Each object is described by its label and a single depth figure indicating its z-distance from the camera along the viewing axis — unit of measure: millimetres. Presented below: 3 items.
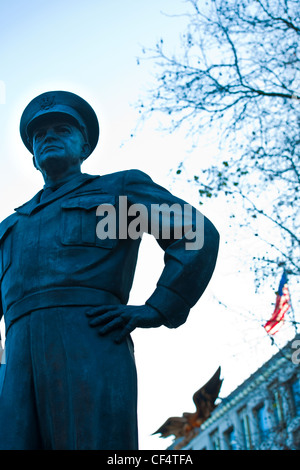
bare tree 12483
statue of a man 3451
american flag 12398
